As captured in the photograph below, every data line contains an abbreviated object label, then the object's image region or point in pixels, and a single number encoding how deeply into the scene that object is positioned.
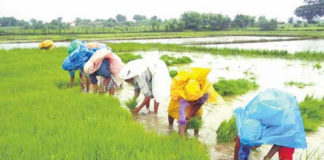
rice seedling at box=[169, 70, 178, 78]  7.29
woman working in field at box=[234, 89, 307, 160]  2.02
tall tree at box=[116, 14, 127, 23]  106.43
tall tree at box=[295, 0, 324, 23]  59.75
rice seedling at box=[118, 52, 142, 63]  10.34
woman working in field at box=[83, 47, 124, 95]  4.37
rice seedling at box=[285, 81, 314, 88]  6.30
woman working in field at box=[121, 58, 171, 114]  3.63
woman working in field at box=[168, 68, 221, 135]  2.66
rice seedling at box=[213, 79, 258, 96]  5.48
